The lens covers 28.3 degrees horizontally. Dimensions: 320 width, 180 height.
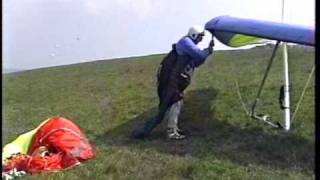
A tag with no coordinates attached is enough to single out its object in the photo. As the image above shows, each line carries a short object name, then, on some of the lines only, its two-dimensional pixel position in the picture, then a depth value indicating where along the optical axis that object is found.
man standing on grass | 8.98
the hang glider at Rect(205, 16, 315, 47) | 8.17
